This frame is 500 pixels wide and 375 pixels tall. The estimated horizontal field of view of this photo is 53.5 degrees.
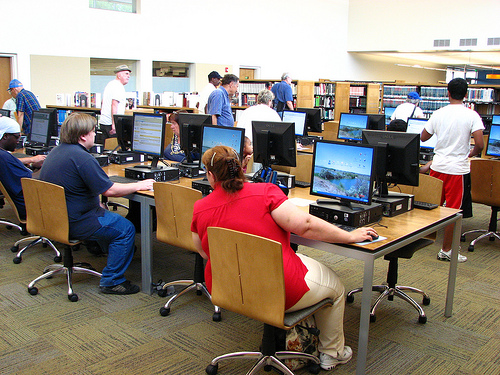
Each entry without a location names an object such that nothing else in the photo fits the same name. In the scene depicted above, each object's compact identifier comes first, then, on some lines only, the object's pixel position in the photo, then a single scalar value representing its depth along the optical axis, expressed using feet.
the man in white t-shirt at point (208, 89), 24.35
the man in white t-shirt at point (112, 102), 21.04
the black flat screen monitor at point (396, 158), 10.11
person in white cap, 13.12
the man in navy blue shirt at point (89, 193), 10.78
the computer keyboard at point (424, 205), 10.57
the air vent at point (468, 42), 42.34
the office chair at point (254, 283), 6.92
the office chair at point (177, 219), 10.00
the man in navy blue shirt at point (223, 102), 20.84
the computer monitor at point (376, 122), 22.24
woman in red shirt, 7.26
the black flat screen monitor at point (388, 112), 29.66
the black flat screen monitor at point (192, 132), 14.14
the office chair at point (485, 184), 14.87
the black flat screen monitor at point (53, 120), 17.53
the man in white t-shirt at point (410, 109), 23.31
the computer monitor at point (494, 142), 18.74
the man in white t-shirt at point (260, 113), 18.20
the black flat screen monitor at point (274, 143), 11.71
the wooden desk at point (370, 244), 7.81
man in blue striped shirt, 23.09
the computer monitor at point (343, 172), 8.98
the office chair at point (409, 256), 10.17
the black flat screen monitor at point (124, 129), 15.19
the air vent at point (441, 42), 44.12
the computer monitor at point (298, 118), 23.17
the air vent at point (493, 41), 41.04
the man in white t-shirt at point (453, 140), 13.20
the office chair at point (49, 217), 10.62
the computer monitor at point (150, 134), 13.43
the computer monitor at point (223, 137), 11.84
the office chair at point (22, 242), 13.14
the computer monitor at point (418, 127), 19.12
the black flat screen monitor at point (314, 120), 23.79
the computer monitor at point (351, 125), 22.66
